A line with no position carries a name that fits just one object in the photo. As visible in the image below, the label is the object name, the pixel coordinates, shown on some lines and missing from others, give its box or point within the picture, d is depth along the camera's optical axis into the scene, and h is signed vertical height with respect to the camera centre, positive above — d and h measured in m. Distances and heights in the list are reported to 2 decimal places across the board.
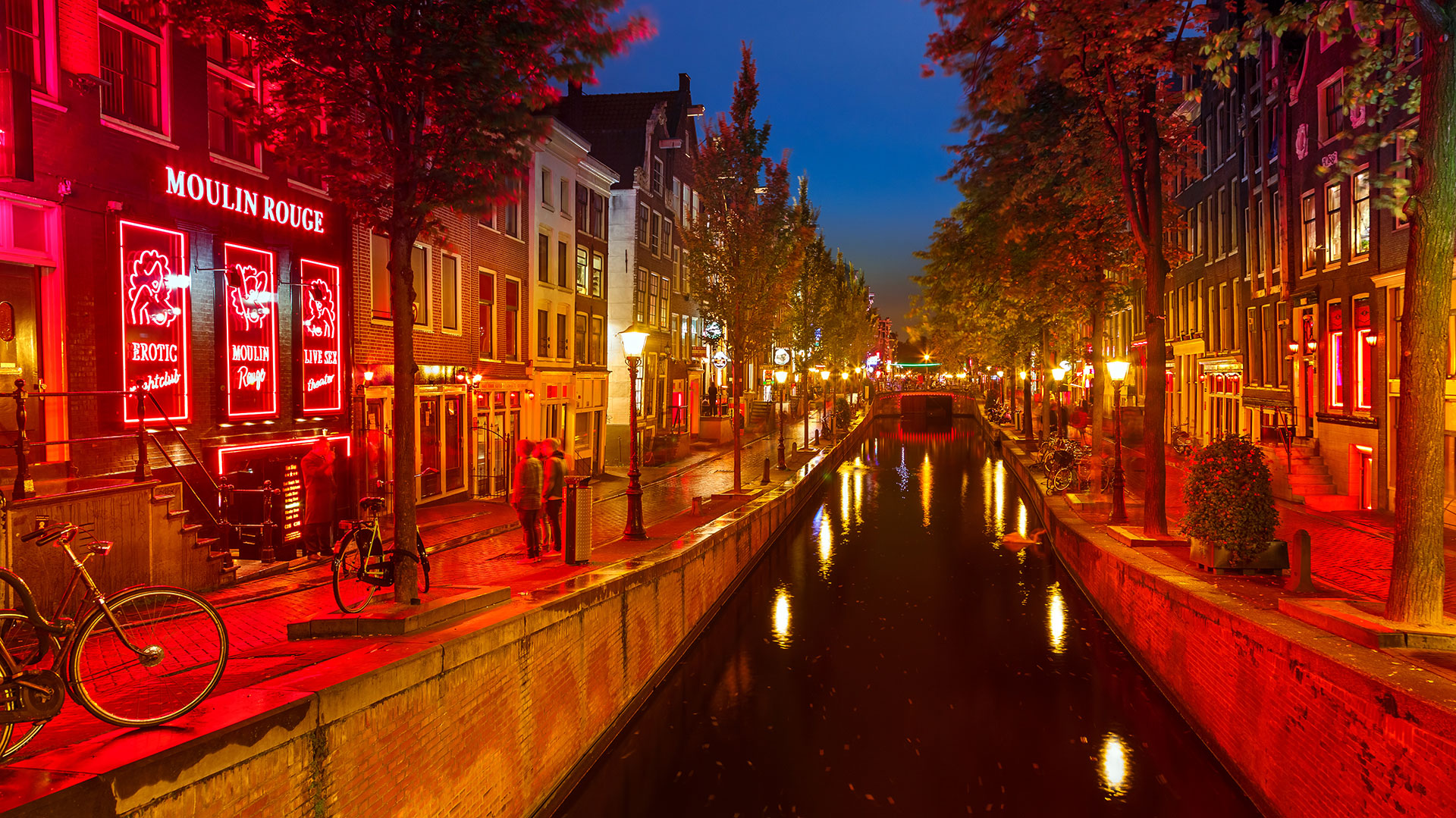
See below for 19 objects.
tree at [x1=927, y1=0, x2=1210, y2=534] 12.91 +5.00
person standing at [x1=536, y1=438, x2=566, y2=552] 13.22 -1.21
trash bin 11.91 -1.71
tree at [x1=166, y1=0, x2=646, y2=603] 7.73 +2.80
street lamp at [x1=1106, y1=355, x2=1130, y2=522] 16.55 -1.67
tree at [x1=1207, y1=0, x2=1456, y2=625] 7.06 +0.59
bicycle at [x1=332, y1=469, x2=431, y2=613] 9.06 -1.68
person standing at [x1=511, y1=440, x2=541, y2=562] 12.93 -1.48
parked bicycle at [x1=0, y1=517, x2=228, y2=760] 4.53 -1.40
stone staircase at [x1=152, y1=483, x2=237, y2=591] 9.73 -1.64
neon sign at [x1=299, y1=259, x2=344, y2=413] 15.65 +1.07
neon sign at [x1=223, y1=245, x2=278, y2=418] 13.84 +1.09
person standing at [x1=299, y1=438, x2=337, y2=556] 12.39 -1.43
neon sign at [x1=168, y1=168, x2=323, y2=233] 12.64 +3.08
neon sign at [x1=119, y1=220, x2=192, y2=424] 11.78 +1.18
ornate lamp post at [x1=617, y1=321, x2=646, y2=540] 14.45 -1.04
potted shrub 10.54 -1.44
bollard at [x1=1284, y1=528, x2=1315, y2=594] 9.45 -1.89
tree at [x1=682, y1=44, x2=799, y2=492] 24.92 +4.75
